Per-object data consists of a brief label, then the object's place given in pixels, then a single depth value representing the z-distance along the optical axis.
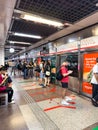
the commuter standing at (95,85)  3.76
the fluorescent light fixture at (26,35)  6.25
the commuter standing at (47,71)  6.51
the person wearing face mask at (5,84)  3.91
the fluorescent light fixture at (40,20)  3.51
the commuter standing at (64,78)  3.96
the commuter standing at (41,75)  7.48
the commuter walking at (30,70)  9.79
